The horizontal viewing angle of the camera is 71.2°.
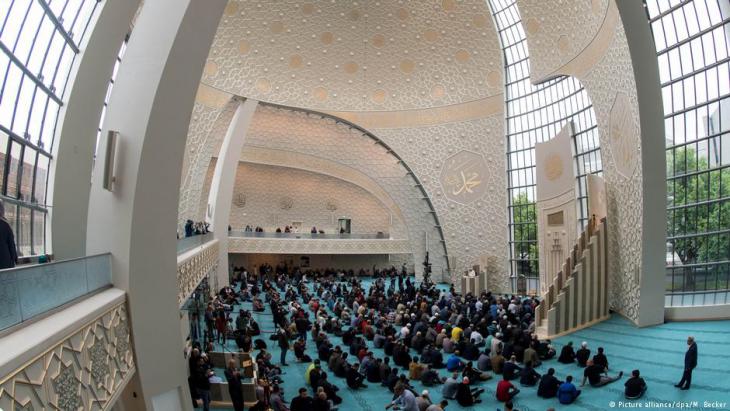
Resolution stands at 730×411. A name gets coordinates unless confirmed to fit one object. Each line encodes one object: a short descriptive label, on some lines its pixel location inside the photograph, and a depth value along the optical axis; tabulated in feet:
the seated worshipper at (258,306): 70.44
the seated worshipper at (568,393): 34.14
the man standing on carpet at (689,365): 32.58
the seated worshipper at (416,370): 41.11
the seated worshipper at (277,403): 31.35
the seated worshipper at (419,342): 49.29
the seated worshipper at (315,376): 36.96
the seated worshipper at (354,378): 39.22
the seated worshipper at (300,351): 46.85
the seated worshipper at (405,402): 30.66
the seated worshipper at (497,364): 42.47
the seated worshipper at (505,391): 35.17
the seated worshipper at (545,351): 45.93
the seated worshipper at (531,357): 42.42
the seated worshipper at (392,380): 37.24
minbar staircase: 57.41
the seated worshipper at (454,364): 42.88
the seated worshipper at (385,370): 39.48
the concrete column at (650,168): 48.19
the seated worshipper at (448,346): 48.21
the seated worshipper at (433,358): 44.62
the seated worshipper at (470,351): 46.62
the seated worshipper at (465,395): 34.88
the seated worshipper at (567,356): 44.39
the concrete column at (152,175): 20.90
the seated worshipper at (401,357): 44.60
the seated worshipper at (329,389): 35.67
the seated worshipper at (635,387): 33.71
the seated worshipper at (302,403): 30.83
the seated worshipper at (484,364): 43.60
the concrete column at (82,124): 32.09
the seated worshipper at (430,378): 39.83
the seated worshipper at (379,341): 51.96
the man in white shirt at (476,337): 49.84
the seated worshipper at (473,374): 39.11
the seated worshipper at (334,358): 42.22
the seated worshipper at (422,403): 30.60
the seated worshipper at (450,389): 36.33
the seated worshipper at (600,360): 38.27
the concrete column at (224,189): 91.09
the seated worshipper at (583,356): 42.16
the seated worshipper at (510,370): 39.60
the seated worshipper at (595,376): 36.86
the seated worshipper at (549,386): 35.42
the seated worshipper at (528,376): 38.34
